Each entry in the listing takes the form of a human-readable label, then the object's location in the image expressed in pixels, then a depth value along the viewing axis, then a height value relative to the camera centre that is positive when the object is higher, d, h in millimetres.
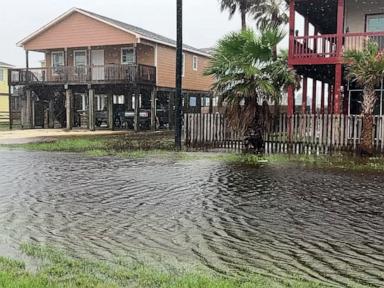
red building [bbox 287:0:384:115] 18797 +2924
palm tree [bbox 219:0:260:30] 38156 +8286
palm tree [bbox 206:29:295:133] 15469 +1188
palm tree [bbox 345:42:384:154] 14969 +1170
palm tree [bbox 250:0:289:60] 39188 +8091
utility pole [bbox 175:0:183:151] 17422 +1203
